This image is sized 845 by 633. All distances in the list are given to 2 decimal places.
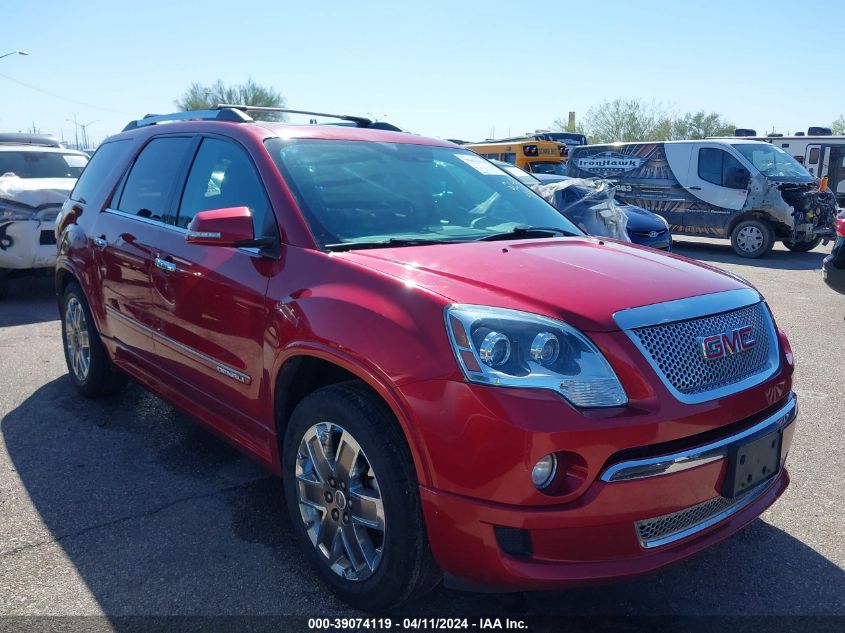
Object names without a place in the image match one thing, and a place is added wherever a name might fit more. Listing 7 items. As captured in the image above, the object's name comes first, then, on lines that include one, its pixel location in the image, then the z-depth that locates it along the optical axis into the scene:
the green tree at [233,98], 47.22
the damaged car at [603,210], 8.53
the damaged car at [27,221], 7.87
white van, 12.70
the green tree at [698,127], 48.25
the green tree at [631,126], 49.56
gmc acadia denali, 2.13
